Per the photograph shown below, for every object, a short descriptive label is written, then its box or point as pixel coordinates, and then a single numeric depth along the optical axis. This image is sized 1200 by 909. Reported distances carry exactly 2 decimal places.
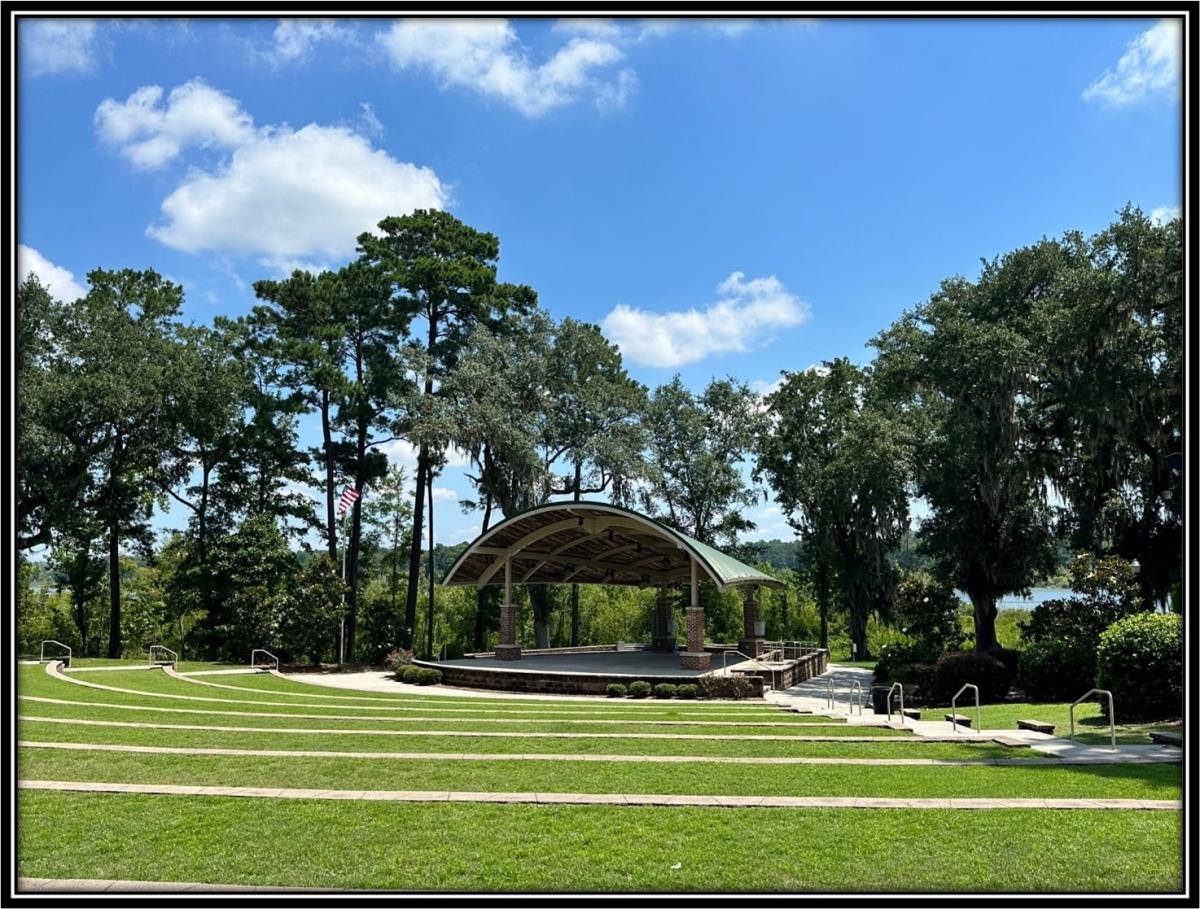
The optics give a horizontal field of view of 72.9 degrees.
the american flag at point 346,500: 31.20
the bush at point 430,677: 25.47
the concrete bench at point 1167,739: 11.02
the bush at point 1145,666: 13.69
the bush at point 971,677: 19.39
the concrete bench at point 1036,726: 12.68
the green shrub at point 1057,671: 18.14
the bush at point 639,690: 22.16
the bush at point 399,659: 28.69
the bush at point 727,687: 21.50
